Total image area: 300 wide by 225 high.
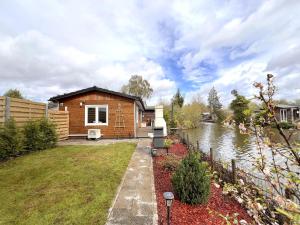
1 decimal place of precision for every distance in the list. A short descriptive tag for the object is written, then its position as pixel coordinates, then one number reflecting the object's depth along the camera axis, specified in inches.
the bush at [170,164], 186.9
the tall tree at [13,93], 689.9
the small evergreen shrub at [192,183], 123.7
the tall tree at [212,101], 2111.9
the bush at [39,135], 247.9
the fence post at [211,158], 198.6
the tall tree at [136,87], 1310.7
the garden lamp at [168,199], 91.3
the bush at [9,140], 201.4
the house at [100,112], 416.0
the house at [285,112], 999.5
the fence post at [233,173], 151.5
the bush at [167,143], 271.5
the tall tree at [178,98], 1628.9
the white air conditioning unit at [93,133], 388.5
